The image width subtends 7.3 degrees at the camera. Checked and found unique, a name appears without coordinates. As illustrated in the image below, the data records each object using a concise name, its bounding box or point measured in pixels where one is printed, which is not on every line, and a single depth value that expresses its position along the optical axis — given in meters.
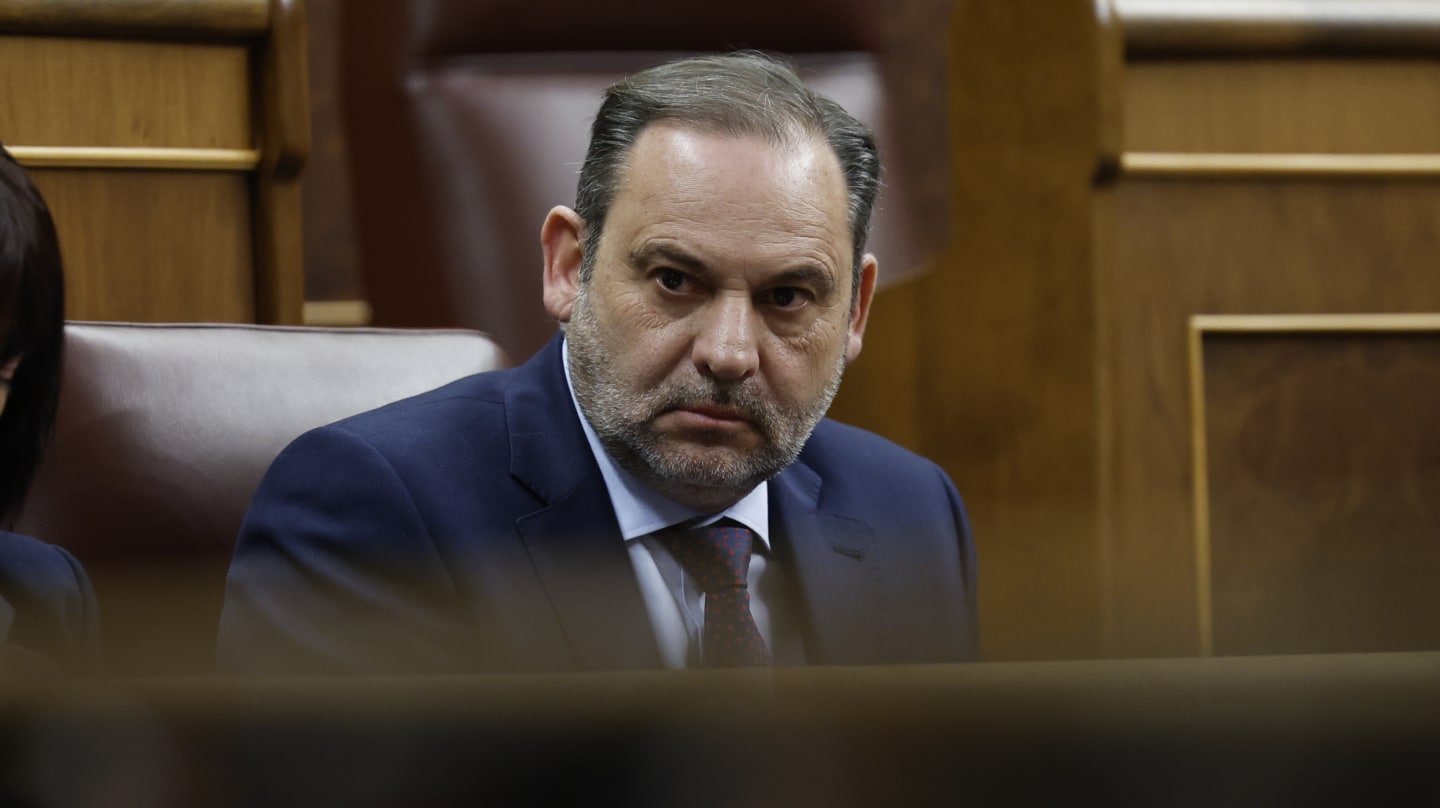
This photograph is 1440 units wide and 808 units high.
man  6.03
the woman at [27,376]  5.89
